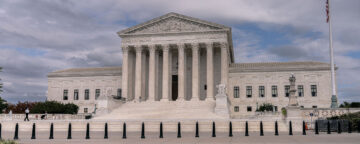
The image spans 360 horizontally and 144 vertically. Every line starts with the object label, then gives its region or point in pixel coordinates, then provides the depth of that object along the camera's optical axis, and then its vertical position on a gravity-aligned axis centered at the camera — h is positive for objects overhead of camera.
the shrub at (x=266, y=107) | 56.61 -1.69
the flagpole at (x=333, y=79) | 32.62 +1.54
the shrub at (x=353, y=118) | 22.25 -1.41
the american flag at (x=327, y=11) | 36.91 +8.45
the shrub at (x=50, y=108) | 52.66 -1.54
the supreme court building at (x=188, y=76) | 54.22 +3.38
